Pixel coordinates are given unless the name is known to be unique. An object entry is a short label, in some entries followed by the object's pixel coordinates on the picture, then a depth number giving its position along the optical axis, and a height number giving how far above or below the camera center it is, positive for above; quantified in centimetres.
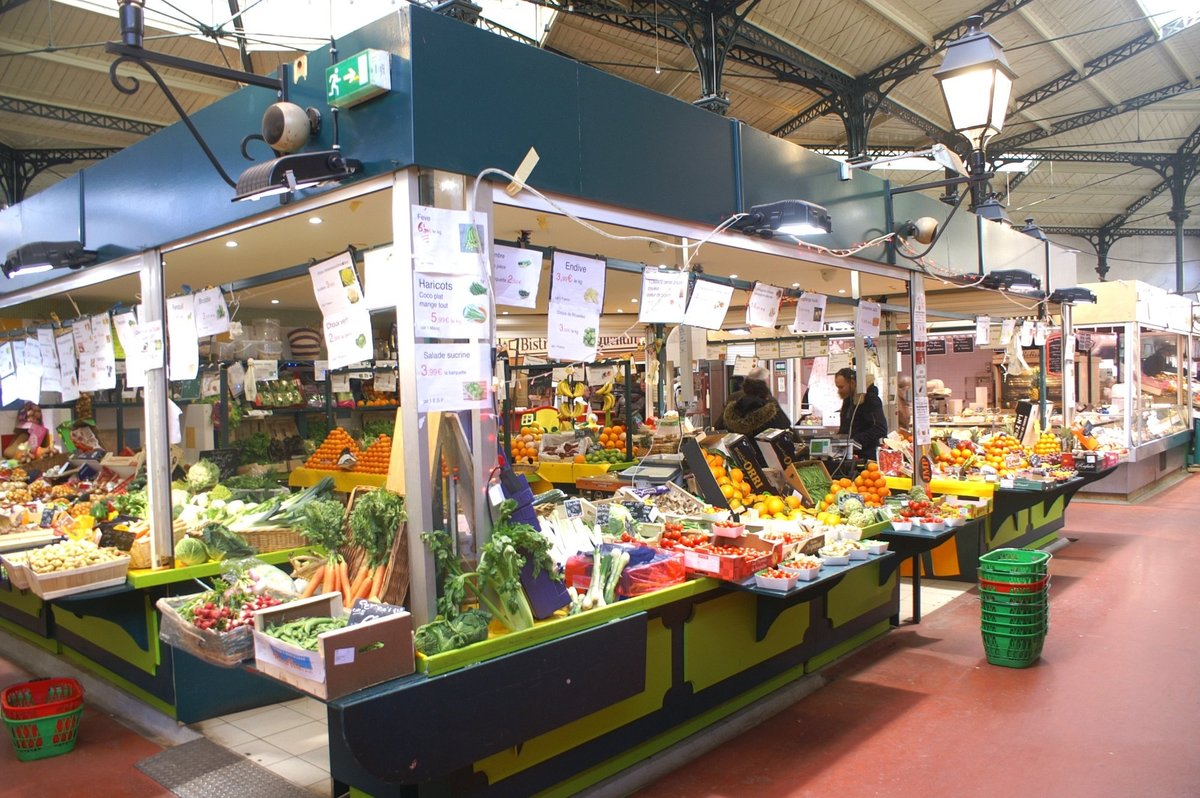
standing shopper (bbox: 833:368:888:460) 777 -40
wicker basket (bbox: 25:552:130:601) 417 -95
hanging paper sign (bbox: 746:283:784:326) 536 +46
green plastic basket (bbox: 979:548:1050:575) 508 -119
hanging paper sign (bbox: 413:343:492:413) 306 +3
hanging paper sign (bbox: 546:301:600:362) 383 +23
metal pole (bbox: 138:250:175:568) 448 -33
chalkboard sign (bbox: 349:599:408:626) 295 -80
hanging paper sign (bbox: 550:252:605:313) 388 +48
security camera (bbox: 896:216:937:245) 661 +113
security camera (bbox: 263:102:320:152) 330 +105
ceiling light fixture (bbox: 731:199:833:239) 483 +91
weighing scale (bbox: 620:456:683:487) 544 -62
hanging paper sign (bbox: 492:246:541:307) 351 +46
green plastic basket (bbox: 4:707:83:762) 425 -175
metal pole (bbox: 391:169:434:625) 305 -18
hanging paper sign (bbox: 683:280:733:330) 480 +43
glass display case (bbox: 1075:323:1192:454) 1212 -29
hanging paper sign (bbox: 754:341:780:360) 1016 +33
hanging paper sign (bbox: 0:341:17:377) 651 +28
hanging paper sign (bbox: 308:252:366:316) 359 +44
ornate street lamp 516 +179
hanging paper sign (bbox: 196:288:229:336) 447 +42
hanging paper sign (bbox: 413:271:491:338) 308 +29
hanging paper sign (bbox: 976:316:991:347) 903 +45
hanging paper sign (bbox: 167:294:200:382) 458 +28
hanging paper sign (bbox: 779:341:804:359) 1017 +34
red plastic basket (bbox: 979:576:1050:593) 512 -133
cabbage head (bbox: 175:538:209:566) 449 -87
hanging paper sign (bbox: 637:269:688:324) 452 +45
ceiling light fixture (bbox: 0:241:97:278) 496 +82
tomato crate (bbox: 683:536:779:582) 398 -90
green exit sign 310 +116
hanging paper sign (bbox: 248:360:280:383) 707 +17
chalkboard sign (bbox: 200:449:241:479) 666 -56
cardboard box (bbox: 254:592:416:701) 266 -90
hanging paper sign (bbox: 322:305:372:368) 354 +21
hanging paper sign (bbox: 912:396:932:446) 694 -39
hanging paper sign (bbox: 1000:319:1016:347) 971 +47
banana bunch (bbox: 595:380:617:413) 948 -19
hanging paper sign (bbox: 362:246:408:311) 331 +43
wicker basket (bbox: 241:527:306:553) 480 -87
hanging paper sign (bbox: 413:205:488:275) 307 +54
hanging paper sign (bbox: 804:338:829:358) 1007 +33
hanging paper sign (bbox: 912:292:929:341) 694 +46
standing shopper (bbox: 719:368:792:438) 681 -27
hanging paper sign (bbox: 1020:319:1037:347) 981 +45
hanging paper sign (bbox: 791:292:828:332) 587 +45
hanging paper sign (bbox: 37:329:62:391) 620 +25
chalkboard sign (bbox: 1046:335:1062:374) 1454 +22
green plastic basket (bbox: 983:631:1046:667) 524 -175
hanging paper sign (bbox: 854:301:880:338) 667 +43
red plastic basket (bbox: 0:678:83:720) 427 -160
